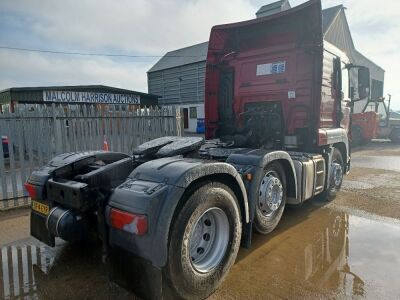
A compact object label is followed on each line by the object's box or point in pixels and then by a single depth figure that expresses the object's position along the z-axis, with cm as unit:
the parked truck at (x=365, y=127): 1627
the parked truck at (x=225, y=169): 252
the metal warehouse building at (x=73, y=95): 2191
